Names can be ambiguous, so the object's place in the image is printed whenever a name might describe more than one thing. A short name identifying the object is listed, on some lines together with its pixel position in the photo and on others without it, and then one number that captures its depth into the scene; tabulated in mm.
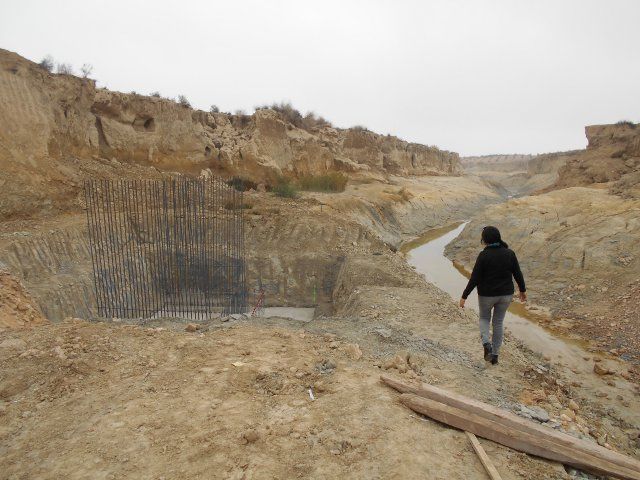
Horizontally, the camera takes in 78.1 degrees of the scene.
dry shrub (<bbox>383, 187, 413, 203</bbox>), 26294
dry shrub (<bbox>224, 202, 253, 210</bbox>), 14617
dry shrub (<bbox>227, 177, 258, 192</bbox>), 18797
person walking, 4578
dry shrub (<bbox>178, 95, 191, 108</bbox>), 18250
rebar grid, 9383
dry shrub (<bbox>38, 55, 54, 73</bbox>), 14520
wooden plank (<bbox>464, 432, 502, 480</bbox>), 2789
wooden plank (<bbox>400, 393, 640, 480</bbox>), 2971
